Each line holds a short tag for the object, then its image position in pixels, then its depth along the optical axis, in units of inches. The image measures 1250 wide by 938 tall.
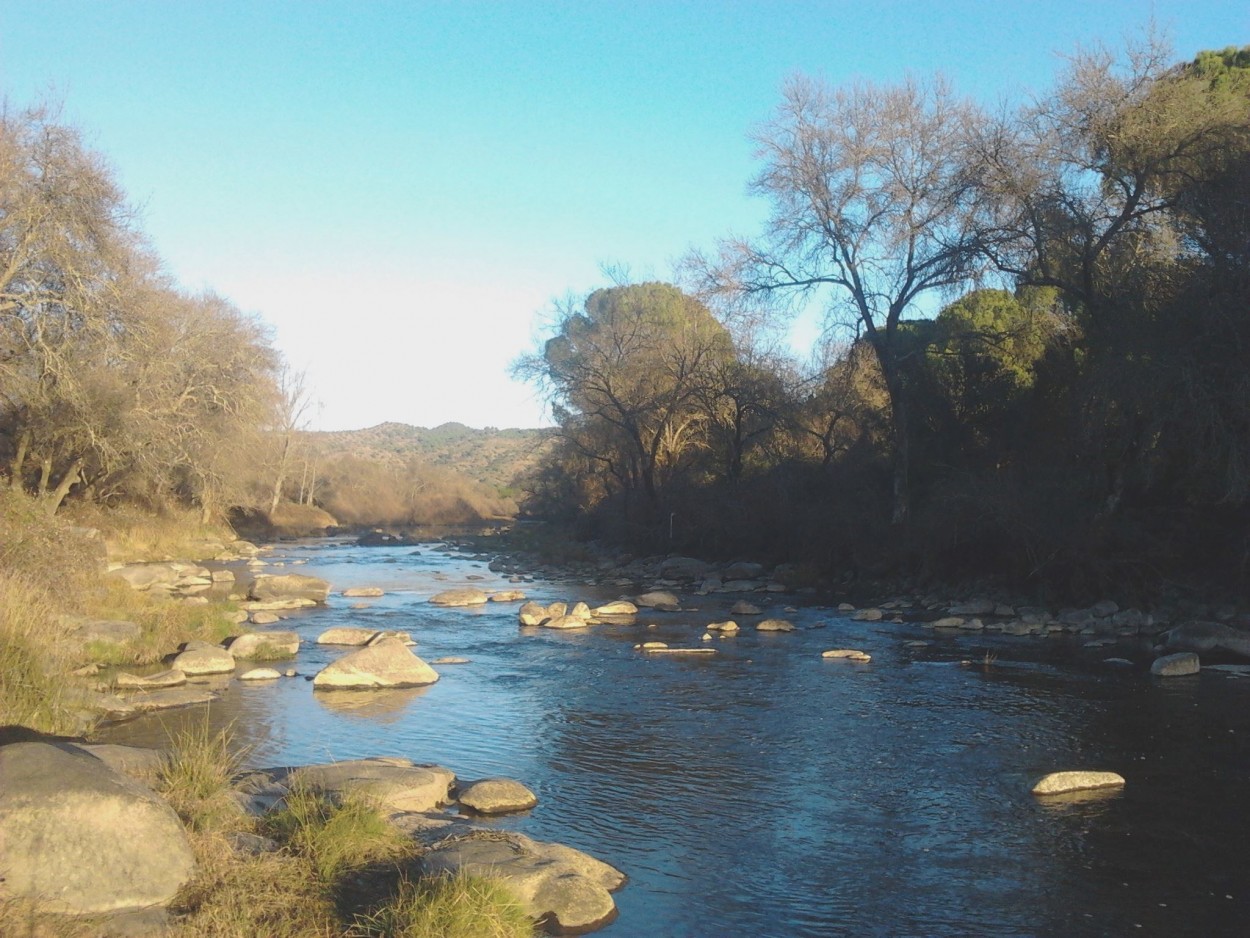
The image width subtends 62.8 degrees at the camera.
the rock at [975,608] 829.8
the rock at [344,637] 692.1
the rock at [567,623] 795.4
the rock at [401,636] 702.7
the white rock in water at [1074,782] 373.1
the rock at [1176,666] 582.9
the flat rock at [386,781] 319.3
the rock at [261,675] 562.6
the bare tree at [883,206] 1037.2
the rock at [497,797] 347.3
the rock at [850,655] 654.5
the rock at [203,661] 567.2
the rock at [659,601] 924.0
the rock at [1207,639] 625.6
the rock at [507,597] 991.0
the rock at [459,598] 943.7
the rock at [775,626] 778.8
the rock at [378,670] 547.2
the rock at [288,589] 925.8
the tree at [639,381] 1428.4
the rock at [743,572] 1146.0
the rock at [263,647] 624.7
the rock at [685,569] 1210.6
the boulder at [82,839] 219.8
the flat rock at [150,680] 510.9
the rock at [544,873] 251.0
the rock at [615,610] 861.2
